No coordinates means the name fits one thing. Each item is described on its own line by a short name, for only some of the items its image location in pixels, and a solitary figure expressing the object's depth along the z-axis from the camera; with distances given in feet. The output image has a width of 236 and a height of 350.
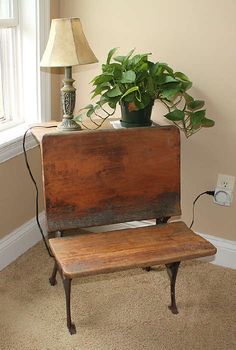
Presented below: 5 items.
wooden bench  5.45
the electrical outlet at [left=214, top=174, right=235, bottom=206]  6.97
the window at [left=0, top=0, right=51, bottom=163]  6.89
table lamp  5.68
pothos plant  5.87
